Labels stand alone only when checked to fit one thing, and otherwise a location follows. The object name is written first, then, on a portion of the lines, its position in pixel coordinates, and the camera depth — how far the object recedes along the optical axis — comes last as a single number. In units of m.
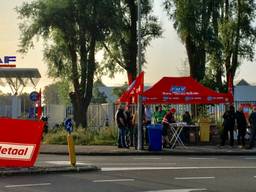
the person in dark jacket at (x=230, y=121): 27.64
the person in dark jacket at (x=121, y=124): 26.33
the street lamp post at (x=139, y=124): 25.73
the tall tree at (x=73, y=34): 38.31
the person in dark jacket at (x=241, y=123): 27.48
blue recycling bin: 25.44
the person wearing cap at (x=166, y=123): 26.64
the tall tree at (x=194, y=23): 38.19
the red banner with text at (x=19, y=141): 16.09
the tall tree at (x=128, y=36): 40.44
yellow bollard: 16.42
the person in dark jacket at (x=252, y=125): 26.95
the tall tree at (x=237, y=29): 43.25
